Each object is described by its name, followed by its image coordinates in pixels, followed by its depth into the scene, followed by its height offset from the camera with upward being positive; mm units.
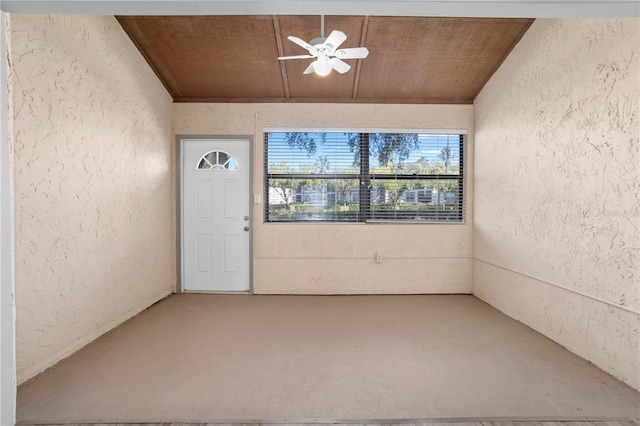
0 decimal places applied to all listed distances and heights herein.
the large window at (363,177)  4297 +420
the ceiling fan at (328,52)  2428 +1236
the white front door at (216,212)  4289 -55
